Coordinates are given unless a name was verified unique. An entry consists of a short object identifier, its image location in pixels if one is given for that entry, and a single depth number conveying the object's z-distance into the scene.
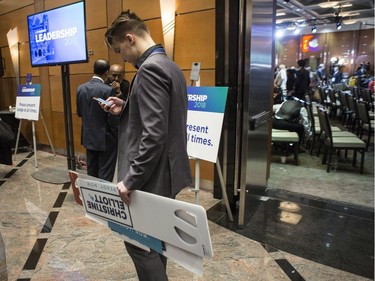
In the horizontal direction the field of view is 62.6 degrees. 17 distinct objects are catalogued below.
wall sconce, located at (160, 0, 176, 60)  3.38
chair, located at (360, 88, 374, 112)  6.94
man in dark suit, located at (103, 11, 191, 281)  1.21
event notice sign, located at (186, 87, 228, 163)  2.21
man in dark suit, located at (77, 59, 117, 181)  2.94
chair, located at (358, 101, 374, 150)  5.01
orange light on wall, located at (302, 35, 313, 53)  14.28
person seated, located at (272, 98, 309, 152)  4.82
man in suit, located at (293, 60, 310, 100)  7.27
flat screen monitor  3.30
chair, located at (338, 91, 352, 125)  6.78
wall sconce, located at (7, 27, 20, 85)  5.37
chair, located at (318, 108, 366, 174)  3.99
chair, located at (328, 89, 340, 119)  7.94
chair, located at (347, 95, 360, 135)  5.76
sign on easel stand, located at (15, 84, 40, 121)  4.26
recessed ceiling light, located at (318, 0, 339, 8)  8.93
